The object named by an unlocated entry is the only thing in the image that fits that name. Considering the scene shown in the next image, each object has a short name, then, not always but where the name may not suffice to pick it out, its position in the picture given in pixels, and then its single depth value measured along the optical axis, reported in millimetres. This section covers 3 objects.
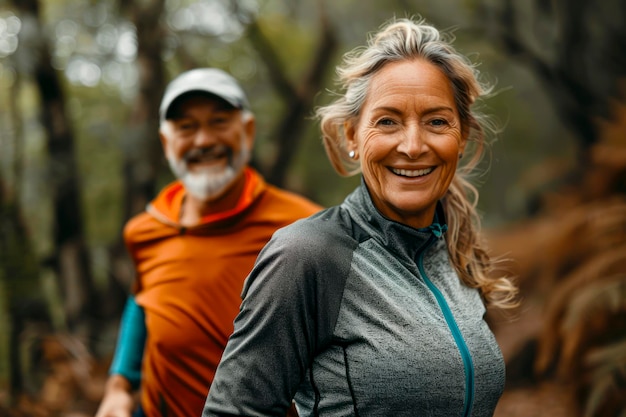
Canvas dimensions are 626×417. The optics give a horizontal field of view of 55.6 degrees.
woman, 1373
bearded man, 2400
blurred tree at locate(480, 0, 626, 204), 6391
